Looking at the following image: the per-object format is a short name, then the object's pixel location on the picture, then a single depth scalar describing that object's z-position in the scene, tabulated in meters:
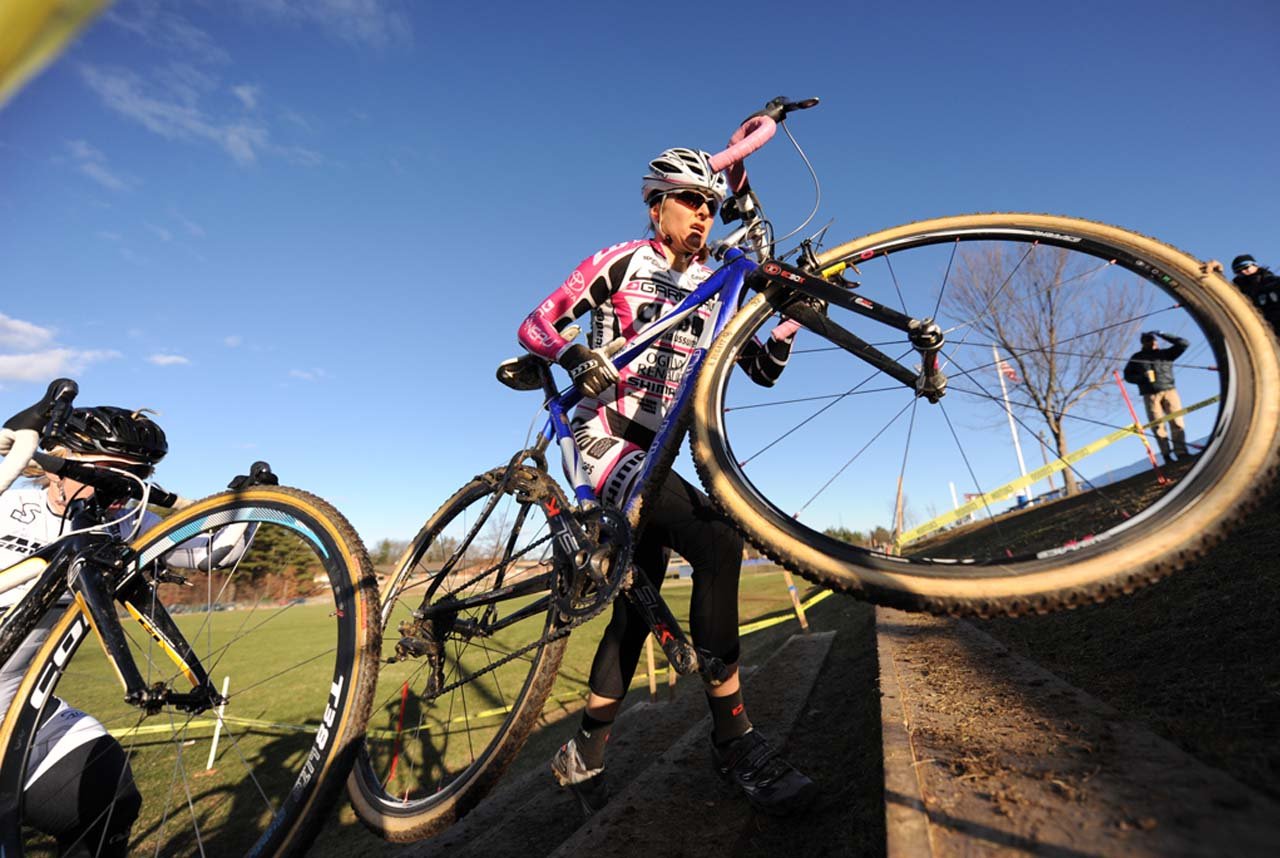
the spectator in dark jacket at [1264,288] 6.69
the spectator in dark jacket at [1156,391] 8.20
